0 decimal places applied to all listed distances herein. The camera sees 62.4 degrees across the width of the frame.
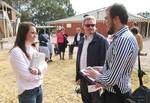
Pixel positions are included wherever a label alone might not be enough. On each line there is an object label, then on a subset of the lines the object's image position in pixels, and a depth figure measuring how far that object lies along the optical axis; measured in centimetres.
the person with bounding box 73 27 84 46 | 531
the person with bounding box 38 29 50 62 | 526
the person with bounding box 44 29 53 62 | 539
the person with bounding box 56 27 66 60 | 591
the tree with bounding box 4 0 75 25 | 2862
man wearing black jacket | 172
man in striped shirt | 116
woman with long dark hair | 150
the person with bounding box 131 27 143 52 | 378
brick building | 1739
